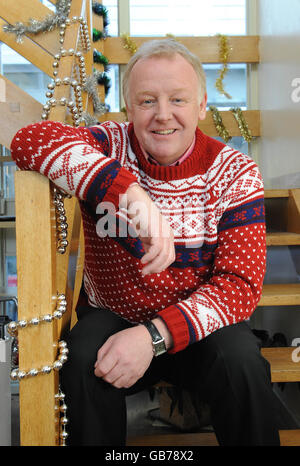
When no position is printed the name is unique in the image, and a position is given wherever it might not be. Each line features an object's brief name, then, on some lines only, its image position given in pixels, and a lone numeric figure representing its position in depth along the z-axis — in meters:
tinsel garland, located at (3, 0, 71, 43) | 1.52
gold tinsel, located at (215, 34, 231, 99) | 2.87
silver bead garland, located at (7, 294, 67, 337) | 0.83
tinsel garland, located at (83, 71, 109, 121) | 1.72
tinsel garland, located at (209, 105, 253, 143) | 2.74
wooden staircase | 0.83
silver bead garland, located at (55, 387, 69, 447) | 0.86
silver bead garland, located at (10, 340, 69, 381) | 0.83
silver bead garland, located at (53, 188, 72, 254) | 0.91
